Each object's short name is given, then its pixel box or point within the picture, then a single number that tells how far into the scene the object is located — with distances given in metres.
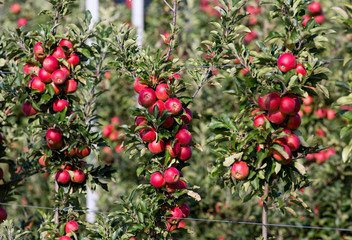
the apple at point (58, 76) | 5.92
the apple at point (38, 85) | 6.05
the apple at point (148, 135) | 5.43
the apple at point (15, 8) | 16.19
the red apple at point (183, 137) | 5.51
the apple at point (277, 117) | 5.04
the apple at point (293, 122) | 5.17
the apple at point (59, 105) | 6.11
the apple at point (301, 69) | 5.12
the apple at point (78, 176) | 6.21
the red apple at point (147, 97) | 5.41
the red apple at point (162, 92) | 5.46
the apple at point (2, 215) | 6.95
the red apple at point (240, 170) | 5.09
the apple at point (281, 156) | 4.98
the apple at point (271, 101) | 4.95
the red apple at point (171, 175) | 5.45
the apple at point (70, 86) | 6.13
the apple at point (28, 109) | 6.23
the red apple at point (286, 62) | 4.97
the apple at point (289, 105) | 4.91
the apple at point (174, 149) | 5.52
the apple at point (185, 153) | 5.61
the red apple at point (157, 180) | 5.55
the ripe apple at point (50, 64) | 5.93
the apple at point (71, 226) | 6.04
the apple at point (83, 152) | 6.14
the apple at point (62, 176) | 6.10
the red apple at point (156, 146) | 5.47
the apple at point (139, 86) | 5.63
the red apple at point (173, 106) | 5.36
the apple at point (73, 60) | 6.23
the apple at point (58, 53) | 6.11
